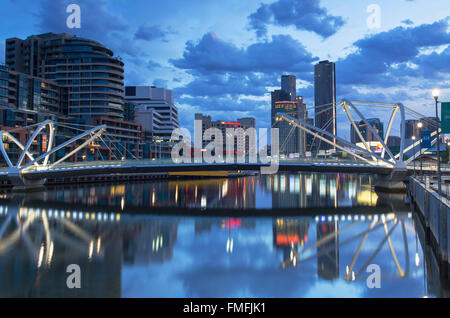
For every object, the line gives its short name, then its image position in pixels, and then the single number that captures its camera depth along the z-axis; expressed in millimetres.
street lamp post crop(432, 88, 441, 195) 17047
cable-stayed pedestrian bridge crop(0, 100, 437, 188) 49000
